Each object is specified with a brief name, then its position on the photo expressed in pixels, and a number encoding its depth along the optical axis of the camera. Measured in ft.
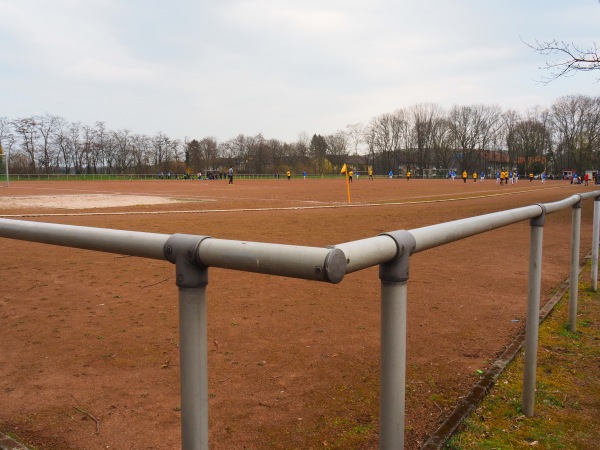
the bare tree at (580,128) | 287.89
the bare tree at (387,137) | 381.60
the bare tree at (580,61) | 35.45
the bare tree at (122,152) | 307.78
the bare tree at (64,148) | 282.36
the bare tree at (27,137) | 254.88
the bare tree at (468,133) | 355.77
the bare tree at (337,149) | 378.53
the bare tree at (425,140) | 367.04
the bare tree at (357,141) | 392.27
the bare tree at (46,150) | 268.41
